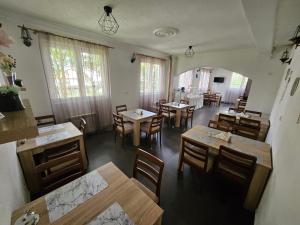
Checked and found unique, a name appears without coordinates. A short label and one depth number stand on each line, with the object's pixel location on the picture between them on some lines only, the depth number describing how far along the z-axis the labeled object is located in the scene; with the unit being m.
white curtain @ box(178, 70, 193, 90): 7.38
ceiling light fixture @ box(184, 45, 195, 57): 4.57
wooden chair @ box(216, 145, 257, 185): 1.55
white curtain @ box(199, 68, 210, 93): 8.59
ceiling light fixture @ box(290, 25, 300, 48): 1.52
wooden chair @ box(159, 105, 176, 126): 4.25
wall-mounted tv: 8.67
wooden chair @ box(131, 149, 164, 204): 1.32
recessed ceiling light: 2.64
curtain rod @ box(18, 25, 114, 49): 2.45
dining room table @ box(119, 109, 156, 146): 3.05
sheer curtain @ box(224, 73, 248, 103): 8.12
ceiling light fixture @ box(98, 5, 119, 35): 1.91
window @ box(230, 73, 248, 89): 8.04
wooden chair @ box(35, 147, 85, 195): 1.26
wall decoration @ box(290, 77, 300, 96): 1.65
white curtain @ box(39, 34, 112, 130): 2.75
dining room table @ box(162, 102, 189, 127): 4.29
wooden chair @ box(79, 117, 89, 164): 2.26
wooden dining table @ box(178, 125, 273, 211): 1.57
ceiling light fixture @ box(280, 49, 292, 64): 2.81
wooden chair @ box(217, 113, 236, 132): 2.91
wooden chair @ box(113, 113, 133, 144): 2.90
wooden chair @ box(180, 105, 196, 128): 4.24
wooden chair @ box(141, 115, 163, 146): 2.99
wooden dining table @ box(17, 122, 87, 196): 1.67
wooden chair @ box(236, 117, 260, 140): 2.66
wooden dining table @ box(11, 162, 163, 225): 0.90
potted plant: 0.88
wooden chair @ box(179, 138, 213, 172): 1.82
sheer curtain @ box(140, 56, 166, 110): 4.73
